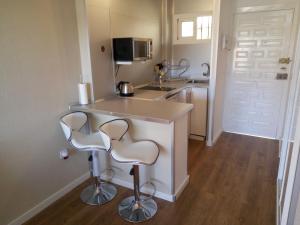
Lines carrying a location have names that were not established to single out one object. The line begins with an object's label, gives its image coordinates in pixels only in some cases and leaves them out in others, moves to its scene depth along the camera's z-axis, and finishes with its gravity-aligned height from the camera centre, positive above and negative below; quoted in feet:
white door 11.11 -1.00
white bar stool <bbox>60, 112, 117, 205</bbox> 6.80 -2.64
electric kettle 9.32 -1.32
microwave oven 8.65 +0.28
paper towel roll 7.87 -1.24
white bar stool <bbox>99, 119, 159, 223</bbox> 6.16 -2.70
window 11.53 +1.42
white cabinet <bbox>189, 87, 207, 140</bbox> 11.46 -2.93
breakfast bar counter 6.91 -2.46
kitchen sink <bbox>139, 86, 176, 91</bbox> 10.72 -1.54
